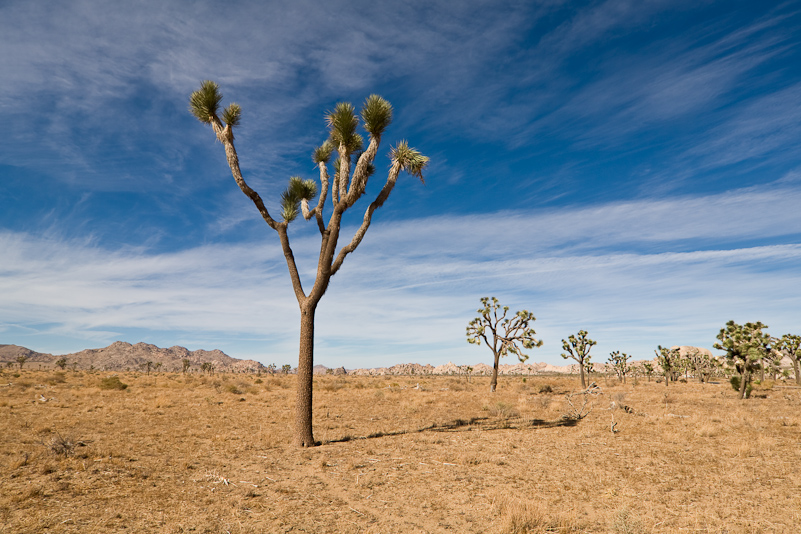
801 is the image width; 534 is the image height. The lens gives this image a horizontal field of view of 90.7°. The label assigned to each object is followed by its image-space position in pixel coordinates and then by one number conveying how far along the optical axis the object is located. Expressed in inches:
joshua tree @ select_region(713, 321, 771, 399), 1102.4
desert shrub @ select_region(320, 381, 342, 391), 1331.0
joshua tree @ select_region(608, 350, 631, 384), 2584.9
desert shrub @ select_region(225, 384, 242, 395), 1165.1
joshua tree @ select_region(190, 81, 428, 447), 514.0
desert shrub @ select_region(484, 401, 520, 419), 748.6
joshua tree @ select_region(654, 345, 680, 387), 1958.7
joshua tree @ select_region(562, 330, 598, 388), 1829.5
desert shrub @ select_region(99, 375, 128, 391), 1170.6
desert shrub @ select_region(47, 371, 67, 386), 1396.4
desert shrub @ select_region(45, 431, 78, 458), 395.2
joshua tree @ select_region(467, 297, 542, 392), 1336.1
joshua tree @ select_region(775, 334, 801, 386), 1891.0
